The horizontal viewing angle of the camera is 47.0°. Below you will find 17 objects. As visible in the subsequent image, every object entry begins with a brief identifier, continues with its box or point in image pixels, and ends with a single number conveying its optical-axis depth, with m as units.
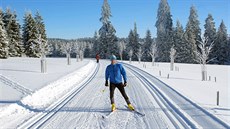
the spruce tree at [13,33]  56.16
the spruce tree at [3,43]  48.16
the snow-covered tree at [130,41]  82.13
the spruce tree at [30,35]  58.31
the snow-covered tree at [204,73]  29.18
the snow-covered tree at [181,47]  68.06
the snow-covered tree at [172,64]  45.54
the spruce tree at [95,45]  103.56
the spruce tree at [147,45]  81.75
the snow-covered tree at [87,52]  123.55
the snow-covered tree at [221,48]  66.31
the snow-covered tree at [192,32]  67.75
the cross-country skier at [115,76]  10.20
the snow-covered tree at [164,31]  71.88
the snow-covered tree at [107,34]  78.25
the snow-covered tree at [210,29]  69.56
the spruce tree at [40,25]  63.18
